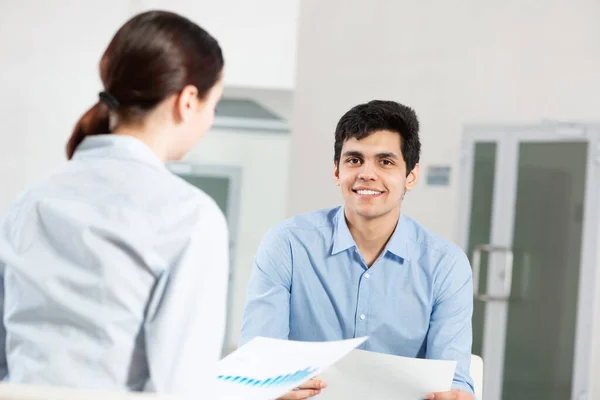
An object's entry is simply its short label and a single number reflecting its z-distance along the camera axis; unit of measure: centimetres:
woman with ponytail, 182
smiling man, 262
